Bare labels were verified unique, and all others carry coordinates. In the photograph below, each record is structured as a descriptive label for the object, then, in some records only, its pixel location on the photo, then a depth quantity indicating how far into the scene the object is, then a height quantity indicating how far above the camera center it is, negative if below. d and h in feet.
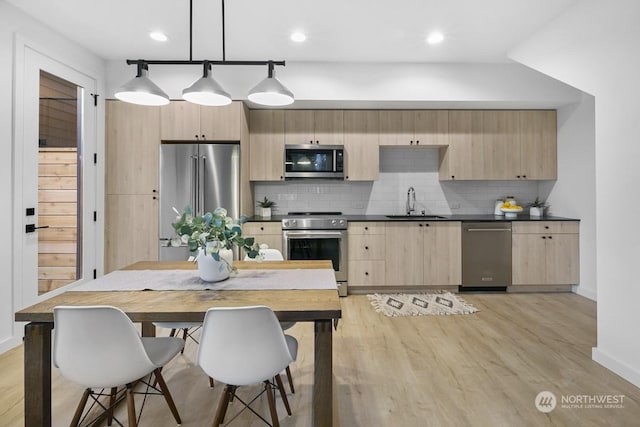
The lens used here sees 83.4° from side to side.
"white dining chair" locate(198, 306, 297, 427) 4.84 -1.87
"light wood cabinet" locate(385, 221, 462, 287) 14.70 -1.84
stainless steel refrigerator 13.66 +1.14
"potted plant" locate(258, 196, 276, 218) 15.62 +0.18
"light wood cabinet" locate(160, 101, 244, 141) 13.82 +3.49
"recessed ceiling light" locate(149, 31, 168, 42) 11.40 +5.68
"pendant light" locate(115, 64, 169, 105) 6.64 +2.28
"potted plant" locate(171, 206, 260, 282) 6.50 -0.49
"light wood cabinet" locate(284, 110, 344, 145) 15.26 +3.66
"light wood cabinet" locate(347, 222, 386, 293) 14.65 -1.59
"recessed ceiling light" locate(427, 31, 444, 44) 11.44 +5.68
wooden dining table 5.20 -1.51
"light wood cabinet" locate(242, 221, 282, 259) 14.33 -0.84
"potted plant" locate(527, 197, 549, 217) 15.80 +0.24
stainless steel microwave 15.10 +2.11
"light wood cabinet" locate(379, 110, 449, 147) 15.38 +3.74
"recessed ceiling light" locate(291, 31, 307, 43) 11.39 +5.68
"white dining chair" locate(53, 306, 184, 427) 4.90 -1.93
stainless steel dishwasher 14.69 -1.71
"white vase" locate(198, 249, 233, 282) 6.72 -1.05
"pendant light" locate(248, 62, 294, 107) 7.06 +2.39
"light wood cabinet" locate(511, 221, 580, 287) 14.67 -1.54
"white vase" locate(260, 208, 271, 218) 15.61 +0.00
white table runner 6.50 -1.33
